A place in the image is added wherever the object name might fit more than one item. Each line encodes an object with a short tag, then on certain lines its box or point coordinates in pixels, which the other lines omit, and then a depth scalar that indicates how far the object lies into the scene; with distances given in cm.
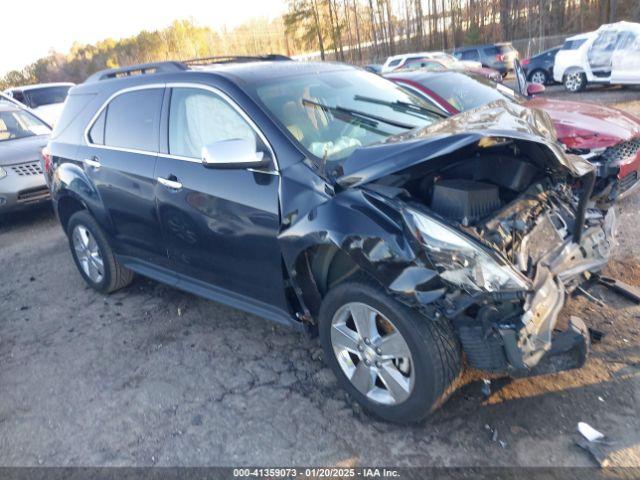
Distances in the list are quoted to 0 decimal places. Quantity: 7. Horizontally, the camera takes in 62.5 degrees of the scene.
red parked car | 530
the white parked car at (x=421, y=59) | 1948
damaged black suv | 249
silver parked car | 762
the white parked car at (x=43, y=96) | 1538
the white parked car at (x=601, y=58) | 1325
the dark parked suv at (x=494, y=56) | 2416
